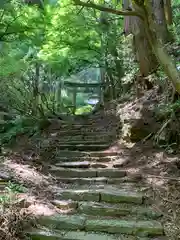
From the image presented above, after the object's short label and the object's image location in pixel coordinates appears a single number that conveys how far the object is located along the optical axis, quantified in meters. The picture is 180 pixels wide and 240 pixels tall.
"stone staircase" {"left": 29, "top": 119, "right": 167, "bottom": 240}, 3.42
